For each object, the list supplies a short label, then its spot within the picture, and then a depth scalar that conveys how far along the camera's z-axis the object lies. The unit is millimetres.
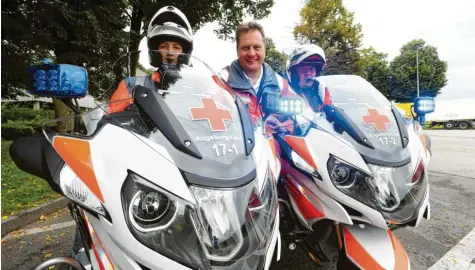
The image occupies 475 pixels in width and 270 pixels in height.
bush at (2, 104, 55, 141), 10883
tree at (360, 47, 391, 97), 36409
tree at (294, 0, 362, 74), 29531
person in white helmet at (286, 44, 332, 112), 3249
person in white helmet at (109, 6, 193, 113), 1860
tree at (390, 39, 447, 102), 35781
